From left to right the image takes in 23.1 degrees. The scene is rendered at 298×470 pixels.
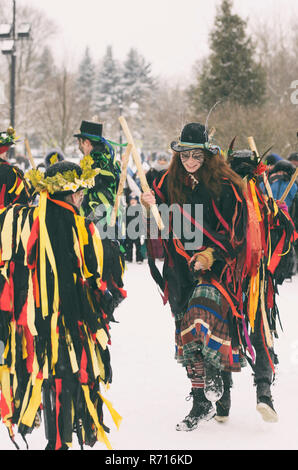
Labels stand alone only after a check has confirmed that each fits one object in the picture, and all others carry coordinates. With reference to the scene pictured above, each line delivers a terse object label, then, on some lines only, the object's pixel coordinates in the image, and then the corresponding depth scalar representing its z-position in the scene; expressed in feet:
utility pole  58.85
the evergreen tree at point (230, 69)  102.06
